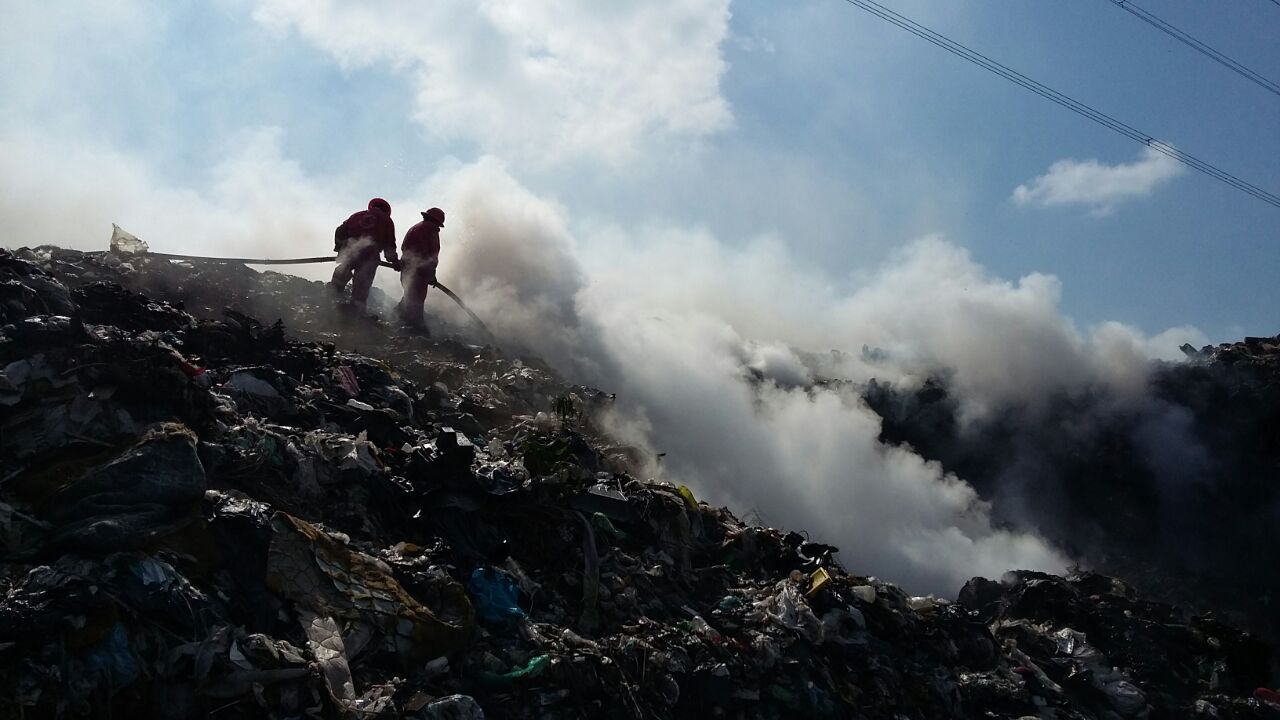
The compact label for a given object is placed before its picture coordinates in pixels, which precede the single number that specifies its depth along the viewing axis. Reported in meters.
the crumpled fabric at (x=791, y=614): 6.20
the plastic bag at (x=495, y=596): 5.23
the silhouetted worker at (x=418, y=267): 13.16
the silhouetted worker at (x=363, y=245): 12.67
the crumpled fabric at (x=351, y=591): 4.63
